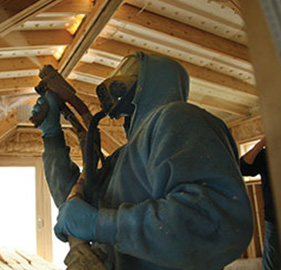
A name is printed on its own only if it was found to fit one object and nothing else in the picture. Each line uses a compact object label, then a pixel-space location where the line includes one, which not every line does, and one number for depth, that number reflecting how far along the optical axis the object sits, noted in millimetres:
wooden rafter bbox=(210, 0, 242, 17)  1889
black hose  1106
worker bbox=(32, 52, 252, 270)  764
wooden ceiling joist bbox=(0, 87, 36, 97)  4715
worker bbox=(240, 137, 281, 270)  1943
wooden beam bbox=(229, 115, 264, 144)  5414
